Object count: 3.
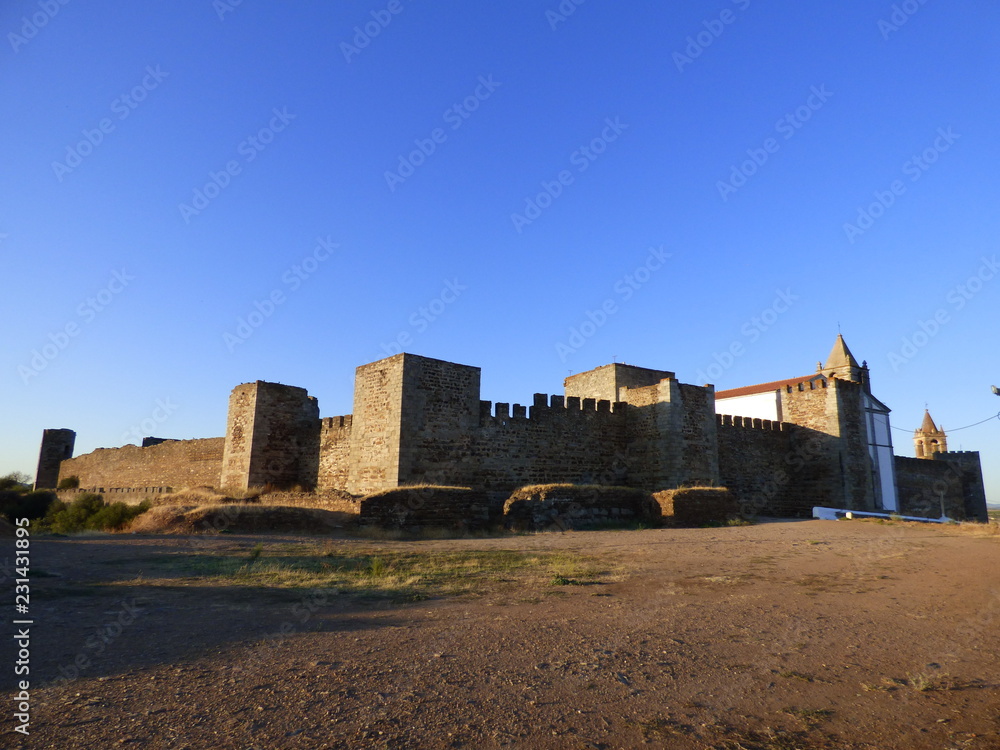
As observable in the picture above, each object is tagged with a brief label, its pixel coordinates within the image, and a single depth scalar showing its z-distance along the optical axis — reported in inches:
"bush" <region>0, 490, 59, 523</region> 821.2
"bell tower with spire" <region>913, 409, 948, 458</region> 2340.4
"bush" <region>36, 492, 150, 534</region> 611.8
